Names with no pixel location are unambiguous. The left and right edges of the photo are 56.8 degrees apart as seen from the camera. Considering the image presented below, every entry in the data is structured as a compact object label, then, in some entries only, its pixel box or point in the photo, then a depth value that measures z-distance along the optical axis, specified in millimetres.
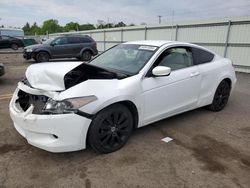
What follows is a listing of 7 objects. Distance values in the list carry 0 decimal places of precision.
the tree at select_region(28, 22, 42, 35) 89775
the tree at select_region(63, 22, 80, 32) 79406
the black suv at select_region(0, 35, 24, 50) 23259
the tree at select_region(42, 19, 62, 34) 88375
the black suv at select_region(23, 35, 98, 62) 13281
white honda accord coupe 2768
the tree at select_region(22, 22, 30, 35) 104469
